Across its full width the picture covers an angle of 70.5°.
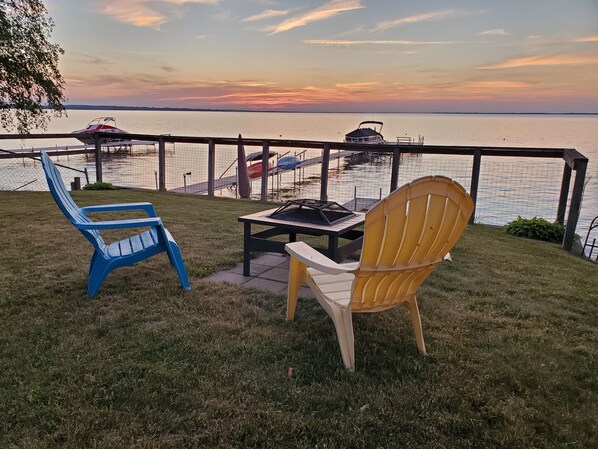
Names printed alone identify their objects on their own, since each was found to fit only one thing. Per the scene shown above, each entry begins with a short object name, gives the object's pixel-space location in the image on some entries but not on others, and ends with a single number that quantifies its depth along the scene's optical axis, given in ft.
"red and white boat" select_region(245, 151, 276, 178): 65.43
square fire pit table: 9.88
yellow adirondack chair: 6.27
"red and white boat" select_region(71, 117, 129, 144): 99.60
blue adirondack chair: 9.57
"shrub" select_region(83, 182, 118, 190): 27.78
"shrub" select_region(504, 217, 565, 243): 18.02
